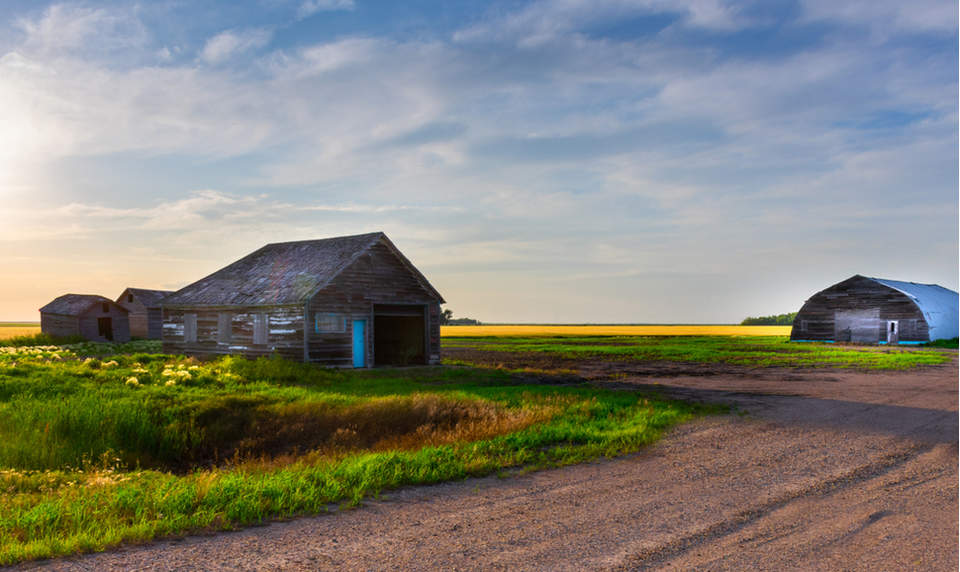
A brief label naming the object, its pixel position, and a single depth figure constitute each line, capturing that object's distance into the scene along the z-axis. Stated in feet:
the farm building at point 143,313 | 212.84
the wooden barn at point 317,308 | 92.53
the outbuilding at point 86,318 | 202.49
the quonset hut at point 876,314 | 181.88
